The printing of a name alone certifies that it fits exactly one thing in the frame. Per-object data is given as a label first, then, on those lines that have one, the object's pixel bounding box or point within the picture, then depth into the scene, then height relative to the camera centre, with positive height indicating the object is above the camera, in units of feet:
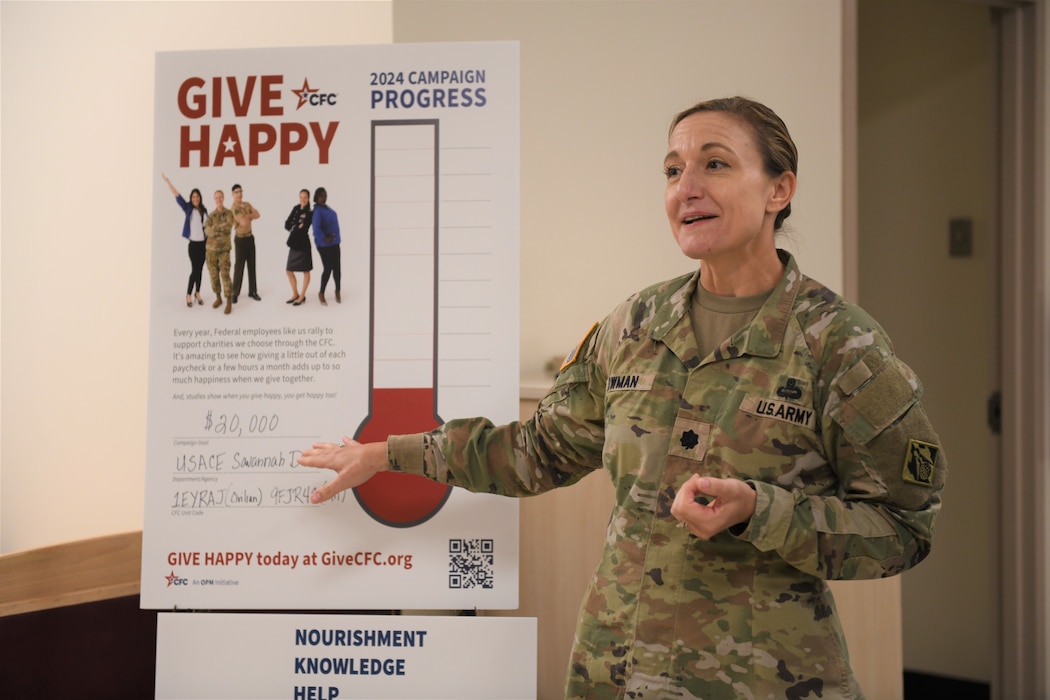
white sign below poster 5.52 -1.79
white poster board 5.68 +0.16
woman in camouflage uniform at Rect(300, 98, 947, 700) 4.19 -0.43
